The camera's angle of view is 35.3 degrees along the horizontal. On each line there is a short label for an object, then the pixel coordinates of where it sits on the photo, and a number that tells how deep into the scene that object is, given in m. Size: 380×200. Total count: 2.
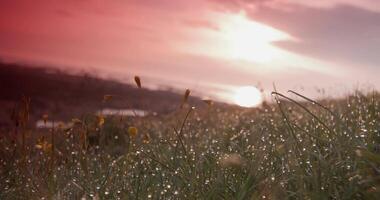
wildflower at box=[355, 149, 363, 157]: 3.08
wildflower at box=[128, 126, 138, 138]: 4.11
